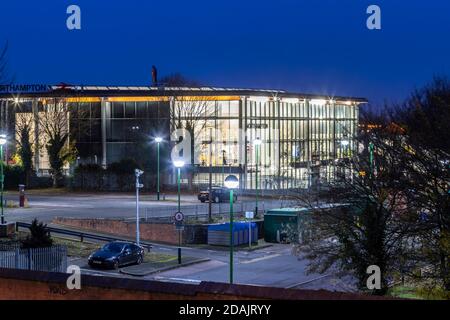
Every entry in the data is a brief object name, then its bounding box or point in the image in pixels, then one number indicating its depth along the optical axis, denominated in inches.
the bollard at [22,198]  2042.9
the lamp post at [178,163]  1476.4
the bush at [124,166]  2674.7
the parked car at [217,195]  2279.8
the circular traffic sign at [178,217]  1336.1
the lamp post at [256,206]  1910.9
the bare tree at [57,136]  2829.7
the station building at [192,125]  2834.6
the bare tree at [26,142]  2875.7
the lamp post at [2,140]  1542.8
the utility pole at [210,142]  2913.4
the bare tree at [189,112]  2807.6
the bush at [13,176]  2816.2
